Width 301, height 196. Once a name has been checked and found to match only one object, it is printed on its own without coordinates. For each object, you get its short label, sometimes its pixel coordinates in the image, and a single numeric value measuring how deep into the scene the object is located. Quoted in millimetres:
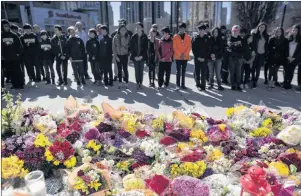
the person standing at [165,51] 7168
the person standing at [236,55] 6996
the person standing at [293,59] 7348
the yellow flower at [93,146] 3082
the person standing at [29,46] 7789
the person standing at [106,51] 7613
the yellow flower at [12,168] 2316
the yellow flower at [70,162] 2820
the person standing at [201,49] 7016
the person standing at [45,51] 7846
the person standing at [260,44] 7402
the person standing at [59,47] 7863
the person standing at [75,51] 7668
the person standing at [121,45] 7477
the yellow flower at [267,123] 3856
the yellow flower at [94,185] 2400
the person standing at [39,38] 8435
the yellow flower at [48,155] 2774
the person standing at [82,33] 8969
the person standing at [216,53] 7270
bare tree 19969
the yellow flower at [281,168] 2701
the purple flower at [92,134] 3264
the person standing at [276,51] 7375
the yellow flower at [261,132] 3631
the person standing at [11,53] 7137
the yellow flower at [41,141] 2885
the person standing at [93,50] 7762
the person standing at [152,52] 7512
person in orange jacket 7125
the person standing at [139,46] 7309
